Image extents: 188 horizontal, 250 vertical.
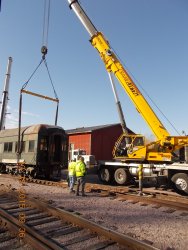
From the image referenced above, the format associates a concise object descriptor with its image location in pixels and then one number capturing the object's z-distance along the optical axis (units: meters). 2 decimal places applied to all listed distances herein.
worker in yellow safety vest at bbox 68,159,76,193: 8.80
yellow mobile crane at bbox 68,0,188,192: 10.09
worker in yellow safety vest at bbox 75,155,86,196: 8.18
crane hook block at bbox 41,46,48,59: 12.28
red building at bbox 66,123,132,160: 21.28
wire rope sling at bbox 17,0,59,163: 12.28
